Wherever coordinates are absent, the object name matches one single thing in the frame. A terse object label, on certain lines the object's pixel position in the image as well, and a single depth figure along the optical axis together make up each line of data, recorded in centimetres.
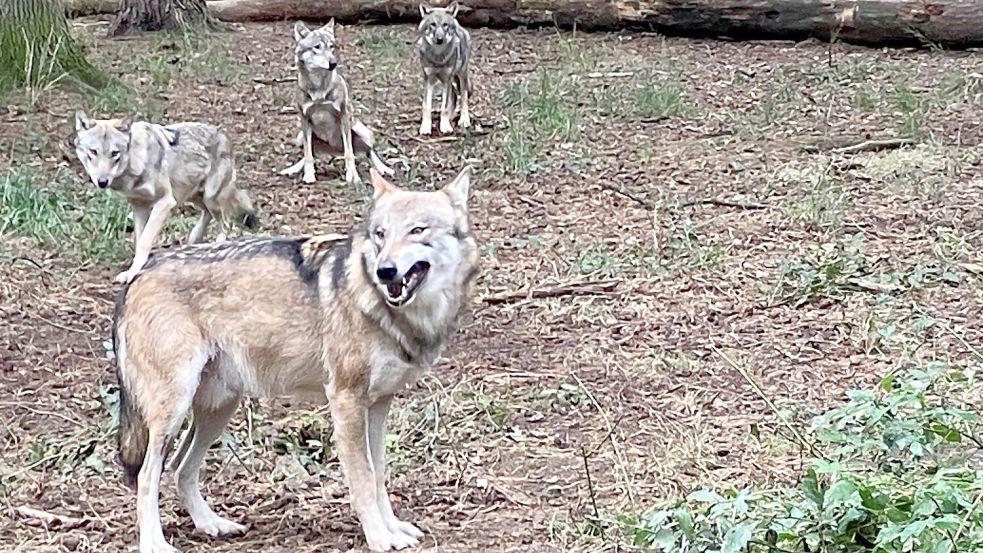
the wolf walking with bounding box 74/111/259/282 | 1589
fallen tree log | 2720
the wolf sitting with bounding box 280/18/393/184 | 2066
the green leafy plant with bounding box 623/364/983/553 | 708
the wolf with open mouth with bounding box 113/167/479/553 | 911
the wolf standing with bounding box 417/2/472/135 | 2345
